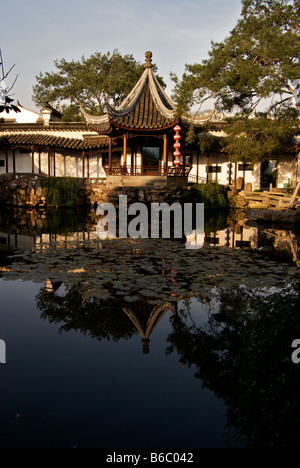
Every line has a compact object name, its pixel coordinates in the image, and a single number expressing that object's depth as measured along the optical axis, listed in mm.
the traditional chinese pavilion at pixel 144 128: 16750
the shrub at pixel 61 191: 17266
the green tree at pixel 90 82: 30625
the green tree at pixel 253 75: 13406
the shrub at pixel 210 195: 17609
